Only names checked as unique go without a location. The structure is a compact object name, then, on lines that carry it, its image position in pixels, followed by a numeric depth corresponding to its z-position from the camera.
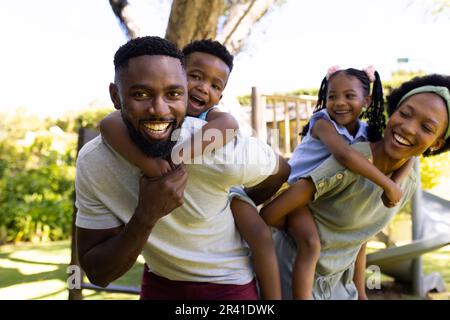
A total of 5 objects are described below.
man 1.29
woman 1.69
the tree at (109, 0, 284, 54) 4.19
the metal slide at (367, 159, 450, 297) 4.21
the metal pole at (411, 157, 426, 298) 4.68
